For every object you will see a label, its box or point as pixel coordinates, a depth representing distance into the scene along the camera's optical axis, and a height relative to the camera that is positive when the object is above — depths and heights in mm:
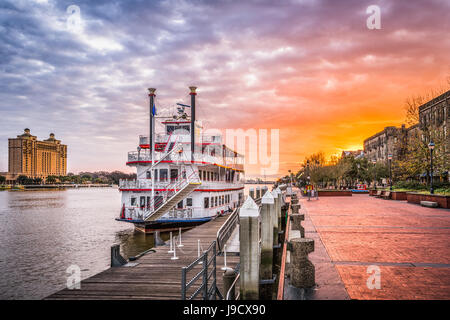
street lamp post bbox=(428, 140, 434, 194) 21077 +1762
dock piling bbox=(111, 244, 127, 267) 11418 -3169
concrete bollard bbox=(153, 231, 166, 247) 14851 -3352
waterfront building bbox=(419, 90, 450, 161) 39525 +8481
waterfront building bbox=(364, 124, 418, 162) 81719 +7647
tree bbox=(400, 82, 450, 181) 27102 +1994
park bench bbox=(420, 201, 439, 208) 20094 -2192
